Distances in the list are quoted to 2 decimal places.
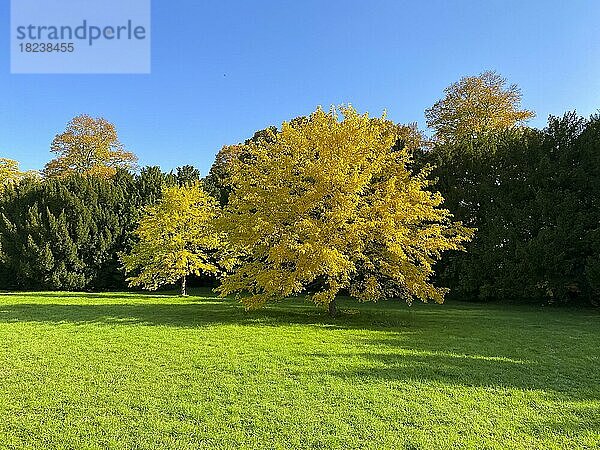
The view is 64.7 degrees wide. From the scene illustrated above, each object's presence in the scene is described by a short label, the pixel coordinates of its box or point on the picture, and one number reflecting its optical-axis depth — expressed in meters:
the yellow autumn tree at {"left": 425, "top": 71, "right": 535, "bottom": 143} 24.61
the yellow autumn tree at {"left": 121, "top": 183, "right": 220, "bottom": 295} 18.48
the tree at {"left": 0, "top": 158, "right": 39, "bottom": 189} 31.82
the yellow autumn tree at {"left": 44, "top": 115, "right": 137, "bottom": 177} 30.89
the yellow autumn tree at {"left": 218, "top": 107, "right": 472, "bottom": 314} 10.47
